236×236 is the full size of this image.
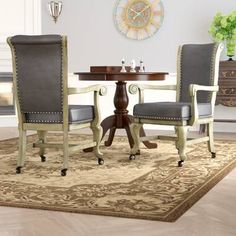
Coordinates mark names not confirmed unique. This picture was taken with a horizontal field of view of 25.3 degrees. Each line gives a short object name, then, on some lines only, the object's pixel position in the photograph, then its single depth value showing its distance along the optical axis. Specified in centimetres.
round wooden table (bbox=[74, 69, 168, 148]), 620
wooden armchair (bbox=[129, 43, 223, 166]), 507
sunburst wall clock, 825
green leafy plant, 743
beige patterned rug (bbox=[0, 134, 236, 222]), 352
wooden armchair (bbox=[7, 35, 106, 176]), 450
